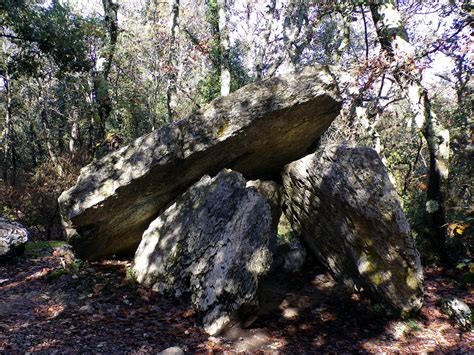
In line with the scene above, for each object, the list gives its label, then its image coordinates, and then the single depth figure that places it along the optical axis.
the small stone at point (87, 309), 5.82
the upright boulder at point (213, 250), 5.83
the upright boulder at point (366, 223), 6.21
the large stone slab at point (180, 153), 6.89
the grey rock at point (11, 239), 7.87
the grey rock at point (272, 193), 8.87
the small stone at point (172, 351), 4.72
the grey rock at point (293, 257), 8.42
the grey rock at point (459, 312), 6.12
